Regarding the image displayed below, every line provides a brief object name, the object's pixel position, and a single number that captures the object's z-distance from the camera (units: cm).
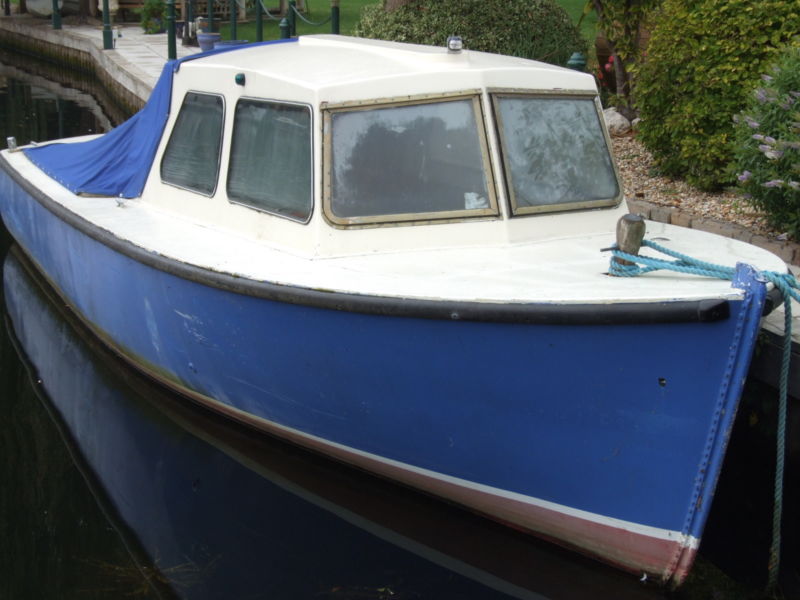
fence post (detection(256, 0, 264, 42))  1523
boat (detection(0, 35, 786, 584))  433
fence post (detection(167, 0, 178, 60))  1611
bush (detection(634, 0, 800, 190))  790
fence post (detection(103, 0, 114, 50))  2014
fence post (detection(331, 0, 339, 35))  1230
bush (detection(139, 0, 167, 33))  2305
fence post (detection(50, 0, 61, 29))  2472
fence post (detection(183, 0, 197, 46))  2042
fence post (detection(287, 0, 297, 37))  1455
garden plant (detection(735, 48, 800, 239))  657
